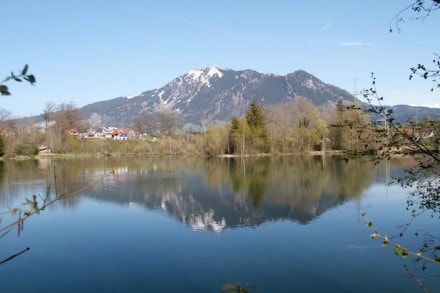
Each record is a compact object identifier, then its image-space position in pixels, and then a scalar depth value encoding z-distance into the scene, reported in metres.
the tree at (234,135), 63.84
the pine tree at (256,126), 64.31
